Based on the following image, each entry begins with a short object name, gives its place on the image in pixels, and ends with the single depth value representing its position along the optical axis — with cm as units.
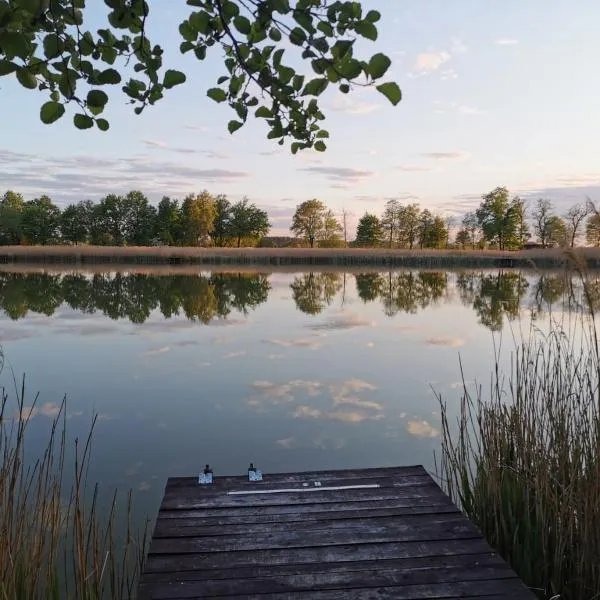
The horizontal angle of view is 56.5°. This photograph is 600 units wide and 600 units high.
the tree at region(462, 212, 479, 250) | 5084
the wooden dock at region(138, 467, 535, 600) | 226
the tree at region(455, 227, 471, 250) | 5212
